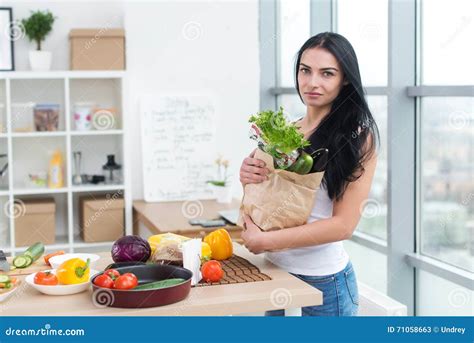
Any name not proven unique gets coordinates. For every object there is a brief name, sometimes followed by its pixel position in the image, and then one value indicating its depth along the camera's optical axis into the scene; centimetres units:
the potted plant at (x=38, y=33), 454
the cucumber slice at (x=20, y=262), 244
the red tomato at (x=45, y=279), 211
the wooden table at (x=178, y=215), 385
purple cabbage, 235
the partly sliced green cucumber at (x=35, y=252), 250
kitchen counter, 195
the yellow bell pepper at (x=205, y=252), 239
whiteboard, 481
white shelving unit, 445
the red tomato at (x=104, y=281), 200
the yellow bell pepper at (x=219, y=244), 248
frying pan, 195
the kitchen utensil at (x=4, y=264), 239
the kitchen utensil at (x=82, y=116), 457
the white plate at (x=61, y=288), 210
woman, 231
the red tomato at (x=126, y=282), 199
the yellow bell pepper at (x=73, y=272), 212
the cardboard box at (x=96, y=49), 455
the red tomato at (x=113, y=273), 204
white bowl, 238
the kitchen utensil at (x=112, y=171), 470
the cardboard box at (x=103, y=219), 455
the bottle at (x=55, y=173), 454
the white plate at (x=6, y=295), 202
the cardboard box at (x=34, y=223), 442
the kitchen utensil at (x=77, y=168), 461
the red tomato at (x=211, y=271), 220
